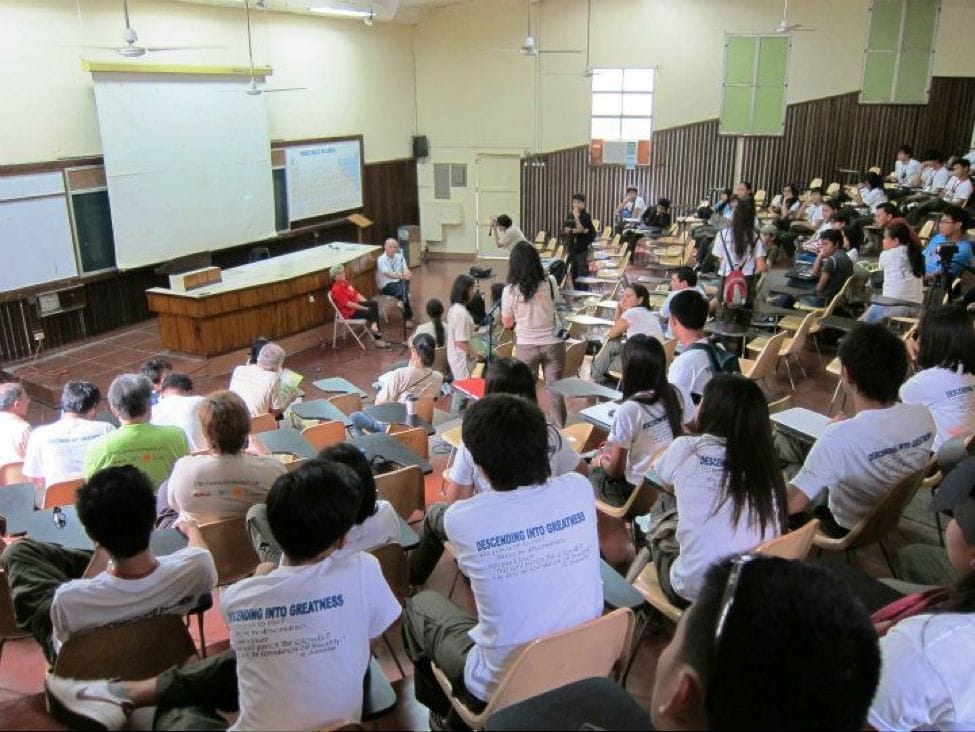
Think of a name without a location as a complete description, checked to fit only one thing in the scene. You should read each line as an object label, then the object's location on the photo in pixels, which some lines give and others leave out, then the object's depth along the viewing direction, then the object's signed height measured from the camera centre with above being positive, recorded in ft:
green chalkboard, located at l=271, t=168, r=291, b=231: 39.11 -2.23
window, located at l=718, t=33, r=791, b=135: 44.83 +4.04
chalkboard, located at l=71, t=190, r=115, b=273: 28.91 -2.81
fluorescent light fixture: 36.99 +6.99
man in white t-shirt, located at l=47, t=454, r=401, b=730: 6.21 -3.94
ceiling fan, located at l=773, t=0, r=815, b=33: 32.38 +5.21
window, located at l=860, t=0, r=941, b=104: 43.39 +5.71
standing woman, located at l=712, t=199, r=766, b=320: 23.65 -2.89
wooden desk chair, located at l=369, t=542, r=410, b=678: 9.22 -4.98
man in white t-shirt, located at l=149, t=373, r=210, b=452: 14.28 -4.77
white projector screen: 29.84 -0.37
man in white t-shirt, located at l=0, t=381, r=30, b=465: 14.19 -4.97
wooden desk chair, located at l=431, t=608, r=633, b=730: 6.53 -4.37
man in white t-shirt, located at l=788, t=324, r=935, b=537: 9.82 -3.58
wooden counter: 27.48 -5.53
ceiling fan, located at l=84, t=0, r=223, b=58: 20.64 +2.95
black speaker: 49.37 +0.51
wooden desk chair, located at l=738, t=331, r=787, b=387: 18.38 -4.97
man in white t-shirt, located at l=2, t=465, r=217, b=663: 7.36 -4.14
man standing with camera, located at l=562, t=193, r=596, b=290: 37.55 -4.01
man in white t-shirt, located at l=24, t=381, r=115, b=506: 13.07 -4.81
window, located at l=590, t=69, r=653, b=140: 46.68 +2.98
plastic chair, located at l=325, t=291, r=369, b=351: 29.99 -6.90
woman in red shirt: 30.22 -5.79
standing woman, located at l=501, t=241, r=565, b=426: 17.95 -3.70
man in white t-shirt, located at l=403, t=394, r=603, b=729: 6.80 -3.48
